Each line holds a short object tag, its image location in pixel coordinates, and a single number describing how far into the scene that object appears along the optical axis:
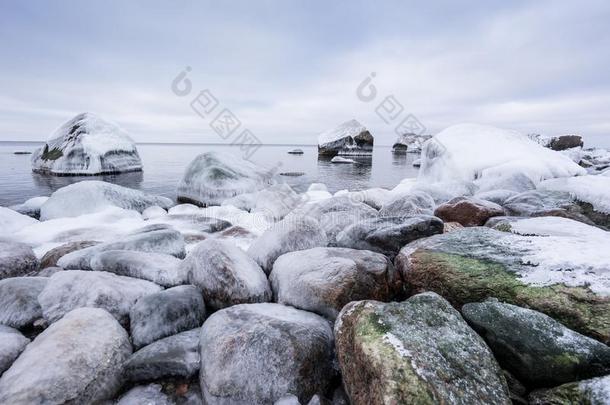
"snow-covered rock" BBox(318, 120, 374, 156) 53.06
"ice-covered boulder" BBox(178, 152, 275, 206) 11.91
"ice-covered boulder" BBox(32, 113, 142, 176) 21.23
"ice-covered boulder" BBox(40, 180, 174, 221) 9.00
